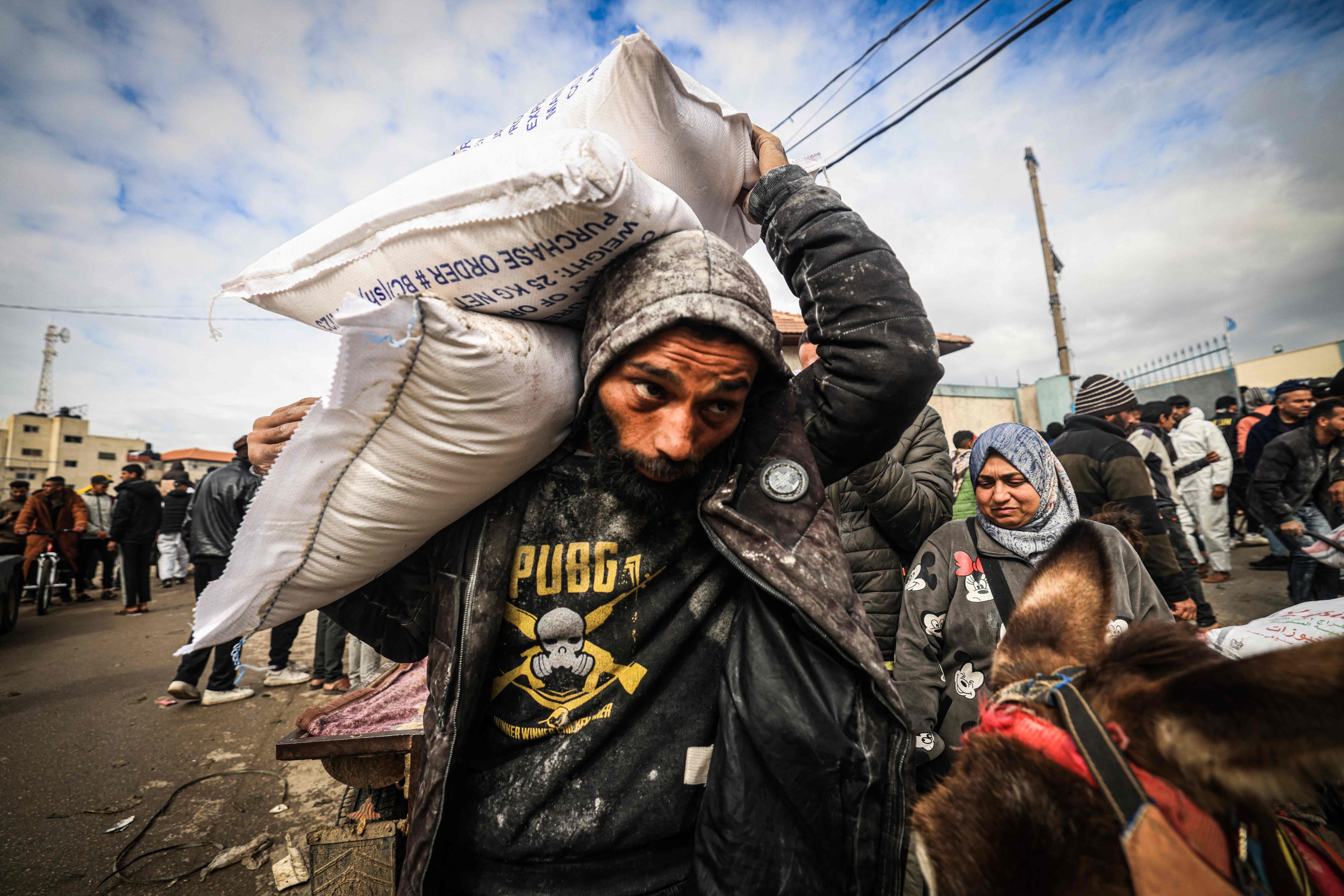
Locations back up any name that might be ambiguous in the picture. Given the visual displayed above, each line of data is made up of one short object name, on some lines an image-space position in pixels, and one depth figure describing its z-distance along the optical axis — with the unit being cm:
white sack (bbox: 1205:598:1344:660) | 158
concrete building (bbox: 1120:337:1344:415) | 1491
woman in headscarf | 210
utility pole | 1526
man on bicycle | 896
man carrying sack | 98
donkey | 51
